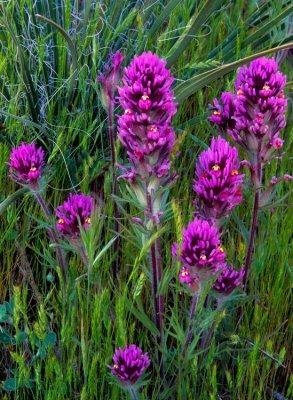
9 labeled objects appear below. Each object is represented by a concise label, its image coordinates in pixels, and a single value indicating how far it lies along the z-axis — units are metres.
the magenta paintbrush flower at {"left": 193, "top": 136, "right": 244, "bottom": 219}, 0.60
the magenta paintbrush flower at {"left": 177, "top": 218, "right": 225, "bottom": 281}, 0.58
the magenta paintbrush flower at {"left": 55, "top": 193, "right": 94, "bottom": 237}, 0.64
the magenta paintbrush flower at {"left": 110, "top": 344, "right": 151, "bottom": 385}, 0.60
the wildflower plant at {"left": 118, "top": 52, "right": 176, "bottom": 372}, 0.59
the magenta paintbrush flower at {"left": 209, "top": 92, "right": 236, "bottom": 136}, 0.69
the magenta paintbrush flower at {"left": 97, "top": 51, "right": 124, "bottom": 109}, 0.70
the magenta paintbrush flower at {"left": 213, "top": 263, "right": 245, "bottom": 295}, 0.63
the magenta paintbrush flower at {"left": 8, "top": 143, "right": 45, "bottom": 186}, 0.67
